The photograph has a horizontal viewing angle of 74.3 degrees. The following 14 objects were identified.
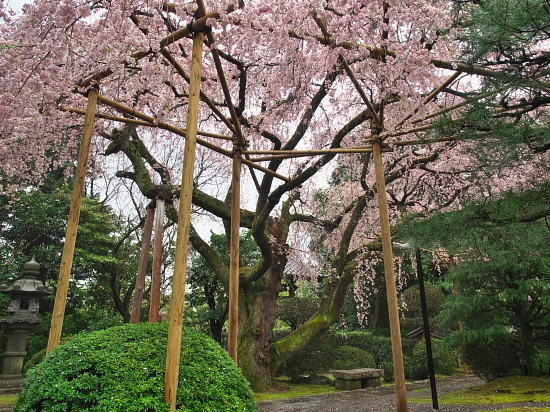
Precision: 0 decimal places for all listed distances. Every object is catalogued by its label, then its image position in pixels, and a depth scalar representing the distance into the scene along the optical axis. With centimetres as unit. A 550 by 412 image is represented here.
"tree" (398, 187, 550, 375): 265
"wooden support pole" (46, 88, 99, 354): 290
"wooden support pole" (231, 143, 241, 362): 382
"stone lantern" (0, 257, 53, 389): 726
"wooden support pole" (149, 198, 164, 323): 460
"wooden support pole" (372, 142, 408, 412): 338
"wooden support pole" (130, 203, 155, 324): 481
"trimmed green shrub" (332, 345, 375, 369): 925
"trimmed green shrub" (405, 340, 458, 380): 945
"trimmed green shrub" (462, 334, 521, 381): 656
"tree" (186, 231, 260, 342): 1062
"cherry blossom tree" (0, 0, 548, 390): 352
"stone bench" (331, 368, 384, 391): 763
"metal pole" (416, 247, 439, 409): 469
